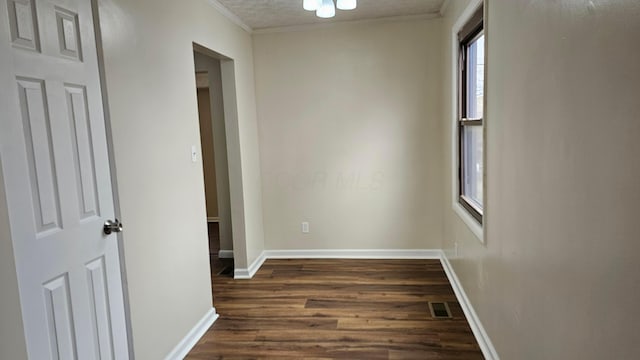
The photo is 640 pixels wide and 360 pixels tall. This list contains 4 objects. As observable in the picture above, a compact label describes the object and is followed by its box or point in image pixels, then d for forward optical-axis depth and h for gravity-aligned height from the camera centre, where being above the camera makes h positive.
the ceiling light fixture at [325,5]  2.68 +0.91
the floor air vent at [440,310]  2.98 -1.34
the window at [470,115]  2.88 +0.15
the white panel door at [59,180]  1.47 -0.11
